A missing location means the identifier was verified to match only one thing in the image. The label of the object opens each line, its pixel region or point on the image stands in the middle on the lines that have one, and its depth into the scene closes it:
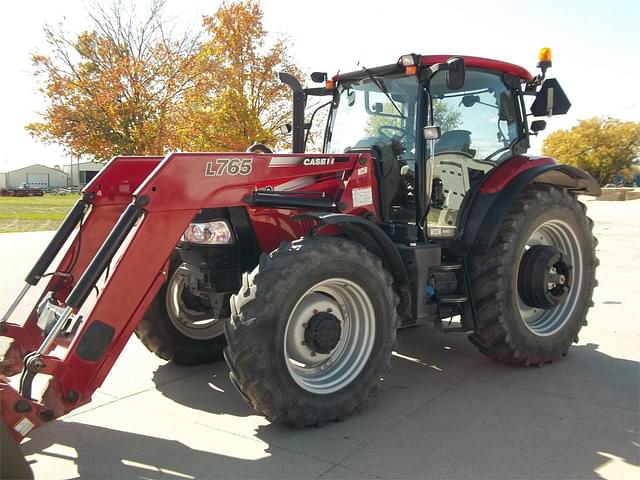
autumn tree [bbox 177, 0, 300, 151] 16.64
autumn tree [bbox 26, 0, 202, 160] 17.89
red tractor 3.31
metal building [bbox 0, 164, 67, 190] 89.06
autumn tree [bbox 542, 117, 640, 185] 51.62
